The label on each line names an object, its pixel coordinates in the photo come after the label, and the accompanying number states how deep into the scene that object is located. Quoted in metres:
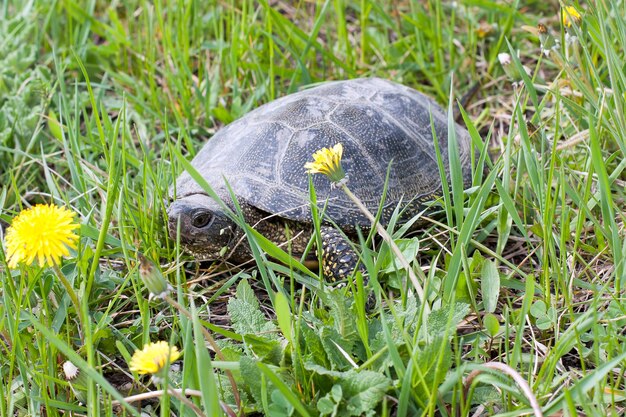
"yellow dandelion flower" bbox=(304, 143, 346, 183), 2.04
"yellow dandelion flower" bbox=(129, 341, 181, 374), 1.63
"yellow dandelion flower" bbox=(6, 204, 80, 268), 1.79
